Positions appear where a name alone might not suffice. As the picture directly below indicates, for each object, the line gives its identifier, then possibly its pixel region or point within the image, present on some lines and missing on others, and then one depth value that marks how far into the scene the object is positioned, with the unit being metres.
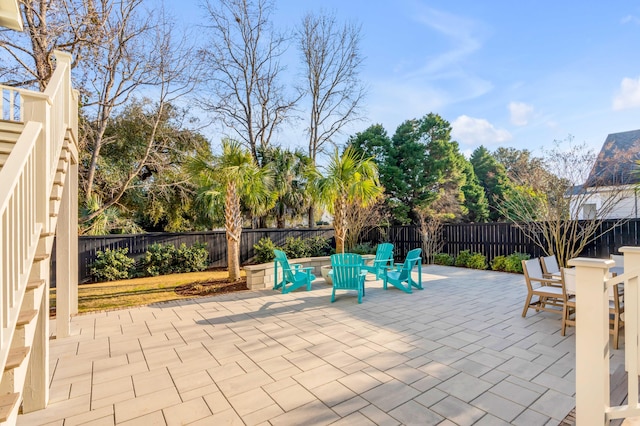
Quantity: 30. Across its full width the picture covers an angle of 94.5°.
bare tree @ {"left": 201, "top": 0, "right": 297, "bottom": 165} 12.88
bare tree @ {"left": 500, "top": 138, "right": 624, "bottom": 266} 6.84
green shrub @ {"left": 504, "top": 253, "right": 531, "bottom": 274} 8.31
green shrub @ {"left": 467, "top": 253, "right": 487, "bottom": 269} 9.15
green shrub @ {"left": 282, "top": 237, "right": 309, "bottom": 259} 10.31
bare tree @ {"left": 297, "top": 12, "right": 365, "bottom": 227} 14.05
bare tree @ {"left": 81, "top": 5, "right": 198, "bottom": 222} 7.30
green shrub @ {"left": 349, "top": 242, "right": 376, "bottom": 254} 10.74
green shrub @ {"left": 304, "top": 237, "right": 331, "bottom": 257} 10.84
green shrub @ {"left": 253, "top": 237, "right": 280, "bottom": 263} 10.02
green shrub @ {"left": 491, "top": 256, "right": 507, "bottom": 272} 8.68
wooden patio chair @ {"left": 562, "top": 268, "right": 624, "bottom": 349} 3.32
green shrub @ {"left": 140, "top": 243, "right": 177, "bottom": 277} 8.54
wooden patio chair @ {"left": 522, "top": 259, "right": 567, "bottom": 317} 4.17
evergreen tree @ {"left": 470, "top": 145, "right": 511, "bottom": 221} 19.22
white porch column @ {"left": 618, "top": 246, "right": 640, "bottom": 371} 1.85
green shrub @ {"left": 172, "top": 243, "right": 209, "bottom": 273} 9.02
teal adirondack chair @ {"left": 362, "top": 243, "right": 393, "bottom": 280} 6.75
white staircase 1.43
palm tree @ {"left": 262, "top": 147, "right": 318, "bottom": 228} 11.70
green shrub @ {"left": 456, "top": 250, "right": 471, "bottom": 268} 9.54
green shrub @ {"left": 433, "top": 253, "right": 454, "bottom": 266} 9.95
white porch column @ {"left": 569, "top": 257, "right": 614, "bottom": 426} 1.76
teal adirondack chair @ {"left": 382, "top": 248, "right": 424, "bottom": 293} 6.14
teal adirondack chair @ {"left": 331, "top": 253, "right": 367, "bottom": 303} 5.41
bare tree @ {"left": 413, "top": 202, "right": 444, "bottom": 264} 10.36
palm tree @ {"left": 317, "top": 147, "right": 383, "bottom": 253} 7.21
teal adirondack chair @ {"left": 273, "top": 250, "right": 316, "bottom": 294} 6.04
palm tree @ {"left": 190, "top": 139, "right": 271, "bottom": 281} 6.78
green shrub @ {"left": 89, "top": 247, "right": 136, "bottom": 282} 7.83
